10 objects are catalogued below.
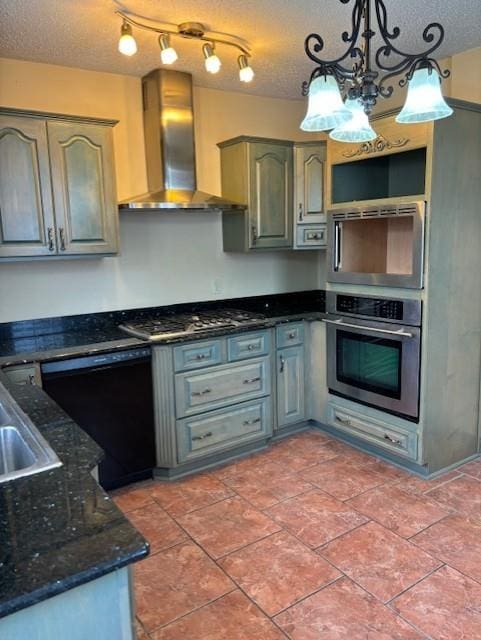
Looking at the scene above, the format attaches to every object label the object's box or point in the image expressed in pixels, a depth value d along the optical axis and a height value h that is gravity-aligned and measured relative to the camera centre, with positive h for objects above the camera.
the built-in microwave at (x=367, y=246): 3.08 +0.00
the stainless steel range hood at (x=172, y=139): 3.13 +0.74
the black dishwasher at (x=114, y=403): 2.60 -0.85
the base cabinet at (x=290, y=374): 3.46 -0.91
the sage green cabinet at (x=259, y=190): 3.46 +0.43
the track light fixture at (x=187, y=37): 2.32 +1.15
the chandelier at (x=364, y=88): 1.63 +0.55
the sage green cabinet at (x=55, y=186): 2.62 +0.38
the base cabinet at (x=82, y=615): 0.88 -0.68
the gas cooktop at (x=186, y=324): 2.94 -0.48
